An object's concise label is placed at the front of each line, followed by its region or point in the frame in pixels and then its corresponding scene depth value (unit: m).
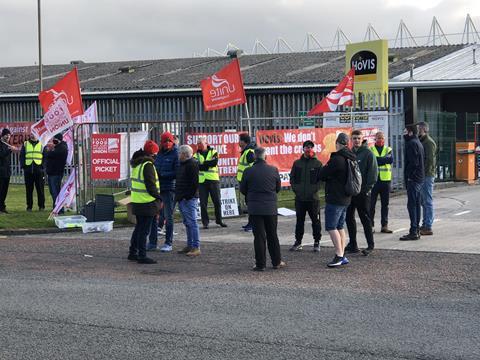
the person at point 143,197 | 12.65
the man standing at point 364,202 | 13.00
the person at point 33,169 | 20.22
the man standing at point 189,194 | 13.23
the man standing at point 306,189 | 13.49
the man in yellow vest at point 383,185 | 15.55
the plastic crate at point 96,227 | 16.89
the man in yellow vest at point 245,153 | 16.09
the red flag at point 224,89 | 19.28
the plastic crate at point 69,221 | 17.08
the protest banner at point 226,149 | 19.38
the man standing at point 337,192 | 11.86
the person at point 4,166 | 19.78
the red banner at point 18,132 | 29.77
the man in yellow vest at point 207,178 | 16.55
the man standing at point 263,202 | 11.95
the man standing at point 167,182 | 13.95
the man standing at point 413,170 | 14.11
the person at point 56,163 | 19.22
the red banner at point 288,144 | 20.35
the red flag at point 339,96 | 22.73
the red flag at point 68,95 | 19.28
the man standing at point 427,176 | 14.69
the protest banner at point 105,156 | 18.56
